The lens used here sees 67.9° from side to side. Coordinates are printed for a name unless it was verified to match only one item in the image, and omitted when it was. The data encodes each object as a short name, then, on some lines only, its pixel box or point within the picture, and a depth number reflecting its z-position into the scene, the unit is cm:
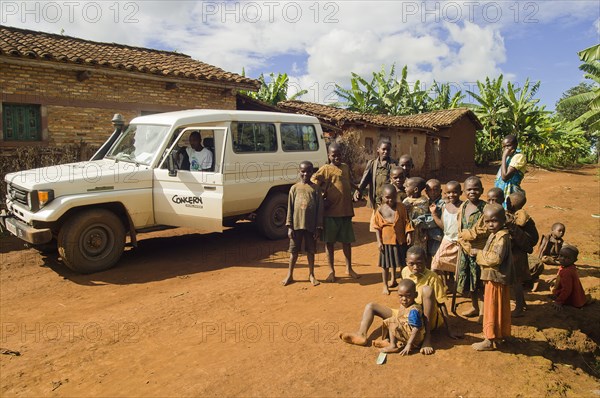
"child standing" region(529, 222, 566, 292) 584
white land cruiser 578
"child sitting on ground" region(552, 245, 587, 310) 489
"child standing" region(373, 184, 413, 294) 488
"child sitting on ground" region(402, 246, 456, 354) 385
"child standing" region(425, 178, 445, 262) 492
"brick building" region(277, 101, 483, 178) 1647
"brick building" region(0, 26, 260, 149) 968
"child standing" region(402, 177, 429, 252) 496
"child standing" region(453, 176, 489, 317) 433
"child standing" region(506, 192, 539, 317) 457
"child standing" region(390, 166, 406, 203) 530
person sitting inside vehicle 668
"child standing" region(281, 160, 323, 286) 542
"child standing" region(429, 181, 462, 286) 463
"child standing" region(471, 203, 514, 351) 375
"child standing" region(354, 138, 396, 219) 587
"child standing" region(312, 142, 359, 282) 569
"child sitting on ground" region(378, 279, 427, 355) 374
